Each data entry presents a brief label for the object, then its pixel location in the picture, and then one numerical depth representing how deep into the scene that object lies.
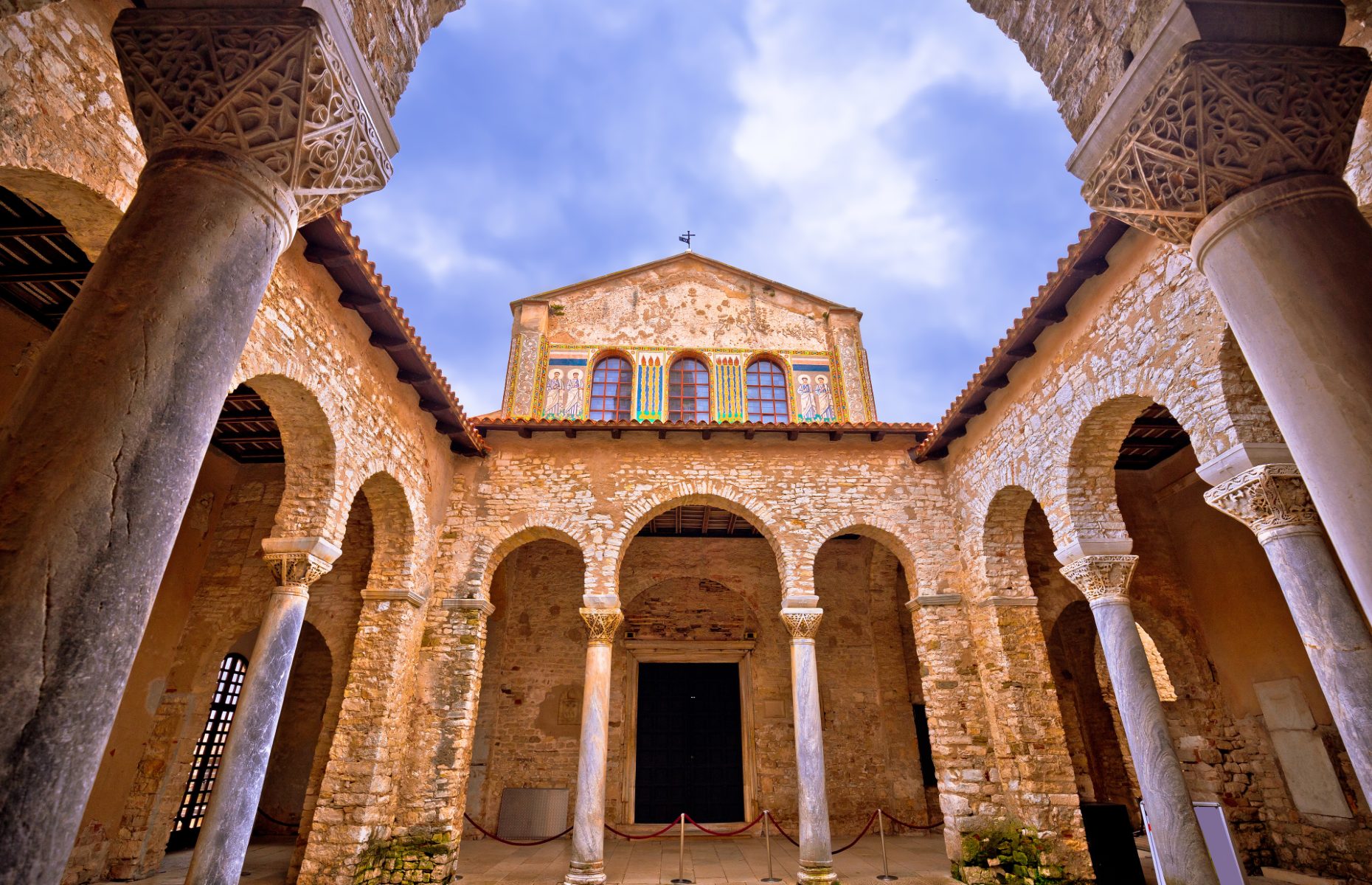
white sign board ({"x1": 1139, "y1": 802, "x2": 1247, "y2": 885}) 6.19
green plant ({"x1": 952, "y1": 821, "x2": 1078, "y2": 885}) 8.17
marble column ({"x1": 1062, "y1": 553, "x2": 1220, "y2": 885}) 6.25
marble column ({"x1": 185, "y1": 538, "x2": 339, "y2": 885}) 6.42
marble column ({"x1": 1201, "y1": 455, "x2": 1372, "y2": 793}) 4.58
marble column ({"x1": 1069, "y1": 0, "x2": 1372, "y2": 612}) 2.57
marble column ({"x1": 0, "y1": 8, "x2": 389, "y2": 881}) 1.93
